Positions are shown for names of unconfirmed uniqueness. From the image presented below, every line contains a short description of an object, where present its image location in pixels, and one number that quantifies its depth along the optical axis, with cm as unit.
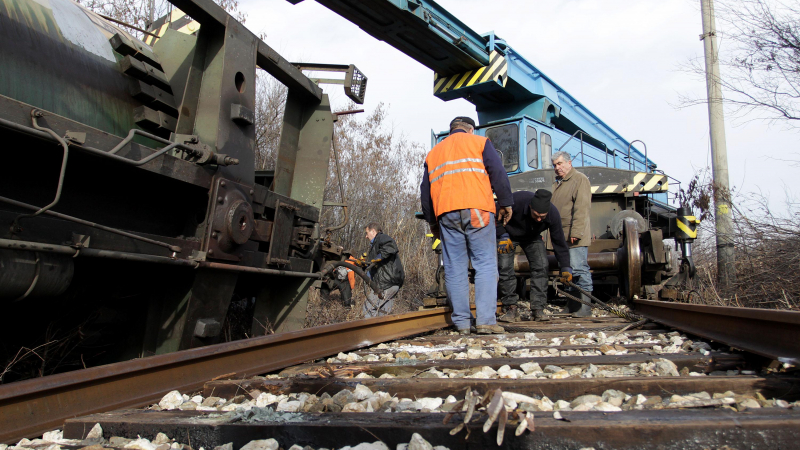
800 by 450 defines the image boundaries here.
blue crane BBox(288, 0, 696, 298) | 655
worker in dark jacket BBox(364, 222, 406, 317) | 786
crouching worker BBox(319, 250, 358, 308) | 812
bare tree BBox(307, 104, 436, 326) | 1212
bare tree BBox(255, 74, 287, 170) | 1046
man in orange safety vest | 413
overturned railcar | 250
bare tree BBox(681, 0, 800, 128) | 773
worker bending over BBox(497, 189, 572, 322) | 536
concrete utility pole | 648
